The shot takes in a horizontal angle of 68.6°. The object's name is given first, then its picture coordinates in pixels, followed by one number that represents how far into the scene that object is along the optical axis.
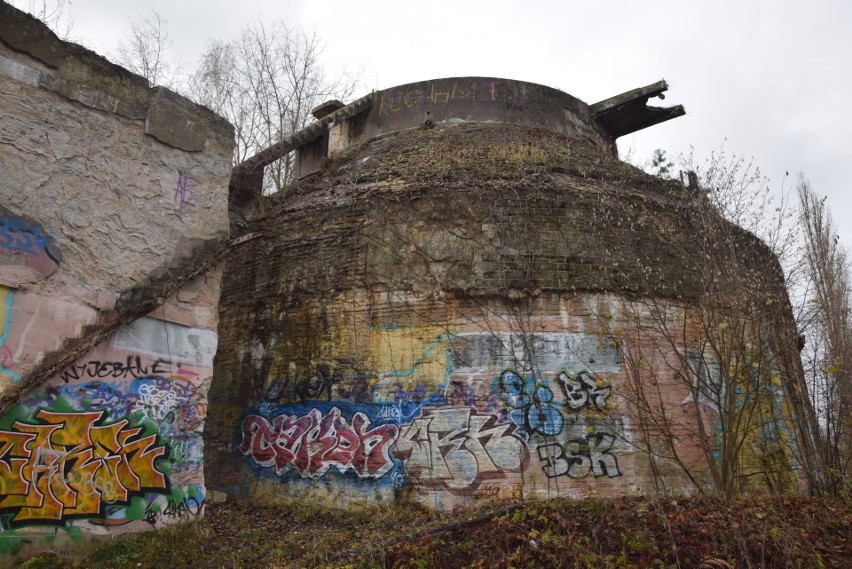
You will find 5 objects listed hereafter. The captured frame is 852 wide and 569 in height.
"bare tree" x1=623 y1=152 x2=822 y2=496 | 7.26
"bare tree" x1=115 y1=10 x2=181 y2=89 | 19.42
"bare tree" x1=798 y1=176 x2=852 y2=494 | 7.64
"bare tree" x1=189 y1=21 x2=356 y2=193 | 21.11
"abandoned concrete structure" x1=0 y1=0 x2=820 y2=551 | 5.68
